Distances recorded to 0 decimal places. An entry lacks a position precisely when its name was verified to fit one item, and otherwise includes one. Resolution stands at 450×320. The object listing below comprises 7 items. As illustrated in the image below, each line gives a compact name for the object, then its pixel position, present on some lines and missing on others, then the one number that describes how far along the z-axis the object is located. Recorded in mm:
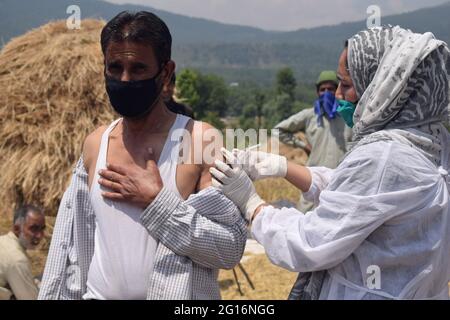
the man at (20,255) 3631
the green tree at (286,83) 44469
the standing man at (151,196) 1763
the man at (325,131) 4910
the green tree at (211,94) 47750
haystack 4758
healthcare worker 1517
